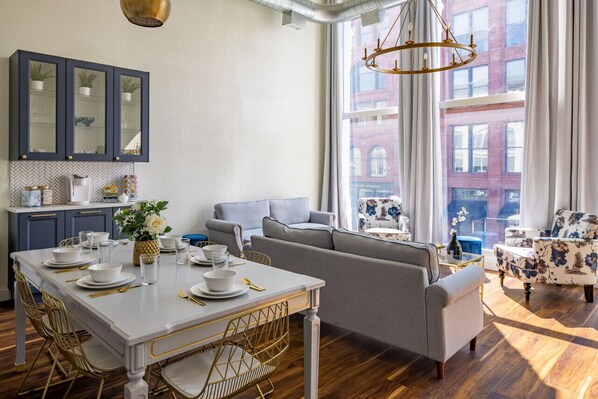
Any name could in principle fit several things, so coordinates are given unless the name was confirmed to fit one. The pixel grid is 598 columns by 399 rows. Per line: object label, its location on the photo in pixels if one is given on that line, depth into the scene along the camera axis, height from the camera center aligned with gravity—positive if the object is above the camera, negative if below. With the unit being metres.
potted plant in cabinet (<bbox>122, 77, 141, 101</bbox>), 4.83 +1.16
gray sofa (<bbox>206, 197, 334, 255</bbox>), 5.41 -0.42
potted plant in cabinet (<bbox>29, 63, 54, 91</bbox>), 4.16 +1.11
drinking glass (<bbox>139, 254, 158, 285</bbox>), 2.09 -0.39
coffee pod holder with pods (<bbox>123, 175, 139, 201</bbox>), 5.14 +0.03
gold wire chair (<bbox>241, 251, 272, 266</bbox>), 3.13 -0.51
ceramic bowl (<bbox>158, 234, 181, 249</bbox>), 2.88 -0.36
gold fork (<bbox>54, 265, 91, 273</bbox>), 2.35 -0.45
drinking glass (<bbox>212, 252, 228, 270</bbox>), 2.17 -0.37
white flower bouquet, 2.40 -0.18
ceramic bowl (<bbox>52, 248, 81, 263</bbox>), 2.43 -0.38
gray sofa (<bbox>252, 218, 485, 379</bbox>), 2.80 -0.70
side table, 4.25 -0.70
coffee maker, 4.65 -0.02
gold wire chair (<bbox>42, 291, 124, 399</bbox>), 1.90 -0.78
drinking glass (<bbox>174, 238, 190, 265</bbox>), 2.52 -0.38
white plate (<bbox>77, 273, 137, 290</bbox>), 2.03 -0.46
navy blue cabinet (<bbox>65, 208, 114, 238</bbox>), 4.34 -0.34
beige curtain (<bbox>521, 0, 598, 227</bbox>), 5.02 +0.99
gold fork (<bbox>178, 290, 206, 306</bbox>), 1.86 -0.49
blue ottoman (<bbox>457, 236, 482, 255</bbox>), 5.39 -0.69
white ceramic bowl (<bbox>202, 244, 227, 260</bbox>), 2.58 -0.37
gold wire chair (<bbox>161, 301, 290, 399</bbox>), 1.81 -0.83
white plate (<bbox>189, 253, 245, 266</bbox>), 2.53 -0.43
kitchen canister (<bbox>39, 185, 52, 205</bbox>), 4.48 -0.06
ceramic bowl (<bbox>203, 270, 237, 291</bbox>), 1.93 -0.42
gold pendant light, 2.34 +1.00
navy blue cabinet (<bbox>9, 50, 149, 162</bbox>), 4.15 +0.82
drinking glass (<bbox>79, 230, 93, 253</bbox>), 2.80 -0.35
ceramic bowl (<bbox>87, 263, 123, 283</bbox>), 2.06 -0.42
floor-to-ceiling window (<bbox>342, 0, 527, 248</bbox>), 5.78 +1.07
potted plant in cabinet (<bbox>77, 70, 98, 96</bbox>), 4.48 +1.13
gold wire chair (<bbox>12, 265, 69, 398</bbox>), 2.25 -0.64
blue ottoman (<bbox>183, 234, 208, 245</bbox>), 5.46 -0.63
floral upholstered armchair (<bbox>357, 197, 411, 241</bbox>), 6.53 -0.38
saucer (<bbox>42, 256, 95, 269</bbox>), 2.41 -0.43
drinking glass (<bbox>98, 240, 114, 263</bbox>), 2.35 -0.35
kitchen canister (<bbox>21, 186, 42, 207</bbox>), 4.34 -0.08
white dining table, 1.58 -0.51
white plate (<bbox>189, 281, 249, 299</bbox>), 1.91 -0.47
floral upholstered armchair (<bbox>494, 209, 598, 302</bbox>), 4.37 -0.70
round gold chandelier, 6.27 +2.10
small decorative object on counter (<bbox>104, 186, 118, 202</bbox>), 4.96 -0.05
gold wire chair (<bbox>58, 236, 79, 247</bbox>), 3.70 -0.50
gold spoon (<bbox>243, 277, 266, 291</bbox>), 2.06 -0.47
